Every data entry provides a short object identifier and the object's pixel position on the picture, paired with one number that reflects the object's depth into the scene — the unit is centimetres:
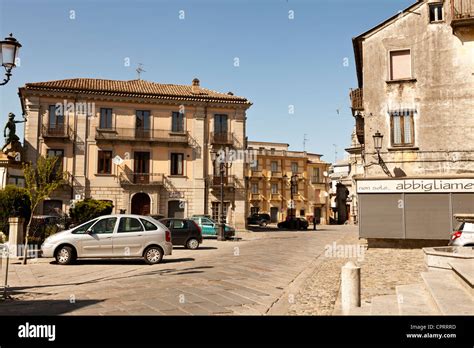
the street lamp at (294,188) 5618
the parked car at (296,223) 3947
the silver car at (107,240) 1199
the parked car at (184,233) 1814
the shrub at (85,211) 2067
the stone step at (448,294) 529
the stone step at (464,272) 626
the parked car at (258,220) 4581
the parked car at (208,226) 2449
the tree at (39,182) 1270
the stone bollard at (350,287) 648
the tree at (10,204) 1805
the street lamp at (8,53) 838
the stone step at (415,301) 589
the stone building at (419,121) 1659
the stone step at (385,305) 607
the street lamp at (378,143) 1723
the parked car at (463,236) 1120
